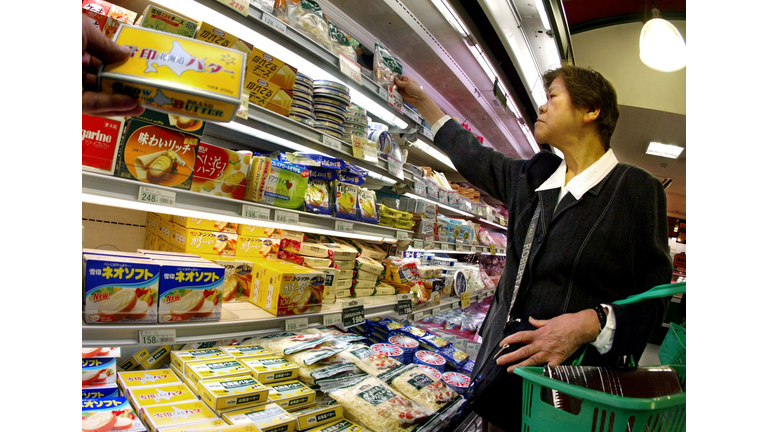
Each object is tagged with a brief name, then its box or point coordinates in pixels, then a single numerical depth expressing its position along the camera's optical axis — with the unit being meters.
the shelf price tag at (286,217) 1.56
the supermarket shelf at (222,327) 1.11
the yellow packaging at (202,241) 1.76
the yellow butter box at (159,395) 1.26
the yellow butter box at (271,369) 1.58
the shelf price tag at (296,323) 1.57
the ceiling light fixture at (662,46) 3.07
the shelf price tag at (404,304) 2.40
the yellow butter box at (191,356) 1.52
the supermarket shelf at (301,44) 1.29
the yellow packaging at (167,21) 1.19
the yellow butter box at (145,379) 1.35
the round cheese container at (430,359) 2.41
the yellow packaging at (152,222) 1.92
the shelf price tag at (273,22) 1.39
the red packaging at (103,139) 1.10
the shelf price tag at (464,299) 3.43
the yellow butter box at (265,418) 1.29
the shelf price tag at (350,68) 1.75
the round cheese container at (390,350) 2.33
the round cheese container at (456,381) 2.19
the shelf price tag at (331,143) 1.87
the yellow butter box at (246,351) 1.69
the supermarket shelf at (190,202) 1.06
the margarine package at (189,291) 1.27
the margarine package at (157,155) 1.15
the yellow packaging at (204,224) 1.77
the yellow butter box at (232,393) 1.31
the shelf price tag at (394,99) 2.11
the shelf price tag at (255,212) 1.42
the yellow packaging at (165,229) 1.84
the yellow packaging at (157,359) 1.59
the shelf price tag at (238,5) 1.24
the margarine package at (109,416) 1.10
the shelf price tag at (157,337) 1.17
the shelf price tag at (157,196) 1.13
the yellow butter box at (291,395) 1.50
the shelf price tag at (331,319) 1.75
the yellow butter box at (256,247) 1.99
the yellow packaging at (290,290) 1.59
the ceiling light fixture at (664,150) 6.96
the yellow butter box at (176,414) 1.18
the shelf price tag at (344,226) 1.93
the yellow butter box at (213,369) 1.42
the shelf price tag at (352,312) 1.83
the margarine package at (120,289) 1.12
